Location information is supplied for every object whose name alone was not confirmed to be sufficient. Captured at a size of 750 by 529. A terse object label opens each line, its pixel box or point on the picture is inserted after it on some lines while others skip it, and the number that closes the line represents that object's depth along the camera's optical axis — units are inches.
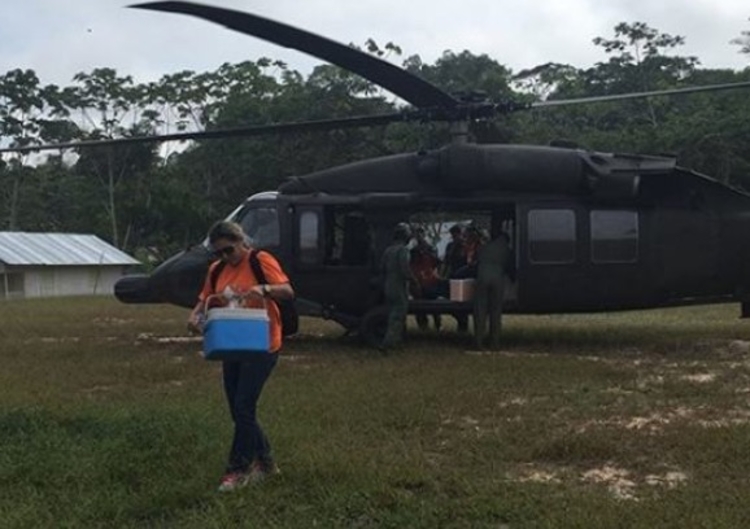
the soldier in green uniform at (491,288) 464.8
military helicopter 474.9
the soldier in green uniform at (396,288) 460.1
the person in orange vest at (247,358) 205.9
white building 1705.2
